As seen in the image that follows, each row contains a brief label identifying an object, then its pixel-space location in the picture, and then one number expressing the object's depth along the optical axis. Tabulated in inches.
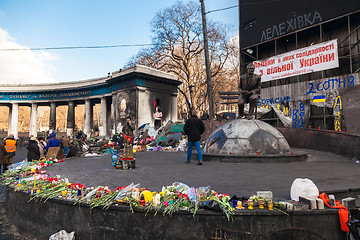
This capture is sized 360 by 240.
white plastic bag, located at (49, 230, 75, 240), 127.0
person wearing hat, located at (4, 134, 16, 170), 383.6
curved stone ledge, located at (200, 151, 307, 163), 301.4
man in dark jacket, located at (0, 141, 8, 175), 346.6
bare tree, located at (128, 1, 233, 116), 1240.2
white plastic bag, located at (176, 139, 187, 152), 537.3
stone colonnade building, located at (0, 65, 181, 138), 1023.0
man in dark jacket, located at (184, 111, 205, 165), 310.5
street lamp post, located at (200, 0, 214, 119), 535.8
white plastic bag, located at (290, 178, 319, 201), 122.5
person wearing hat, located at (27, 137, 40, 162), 372.2
